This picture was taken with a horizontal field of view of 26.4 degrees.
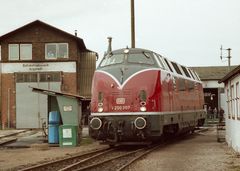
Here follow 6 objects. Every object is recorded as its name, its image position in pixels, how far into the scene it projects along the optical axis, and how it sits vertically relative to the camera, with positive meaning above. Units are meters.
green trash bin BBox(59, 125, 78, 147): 21.52 -1.06
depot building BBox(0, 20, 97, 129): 45.50 +4.46
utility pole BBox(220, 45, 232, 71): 58.77 +6.30
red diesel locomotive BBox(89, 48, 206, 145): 17.58 +0.42
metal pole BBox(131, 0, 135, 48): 25.70 +4.31
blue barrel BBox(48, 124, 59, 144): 22.14 -1.08
